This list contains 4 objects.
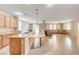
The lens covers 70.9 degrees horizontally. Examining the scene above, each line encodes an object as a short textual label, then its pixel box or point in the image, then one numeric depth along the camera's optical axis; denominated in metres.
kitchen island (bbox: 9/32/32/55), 1.94
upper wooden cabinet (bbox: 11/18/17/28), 3.76
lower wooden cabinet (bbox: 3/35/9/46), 2.76
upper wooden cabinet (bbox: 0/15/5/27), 2.85
